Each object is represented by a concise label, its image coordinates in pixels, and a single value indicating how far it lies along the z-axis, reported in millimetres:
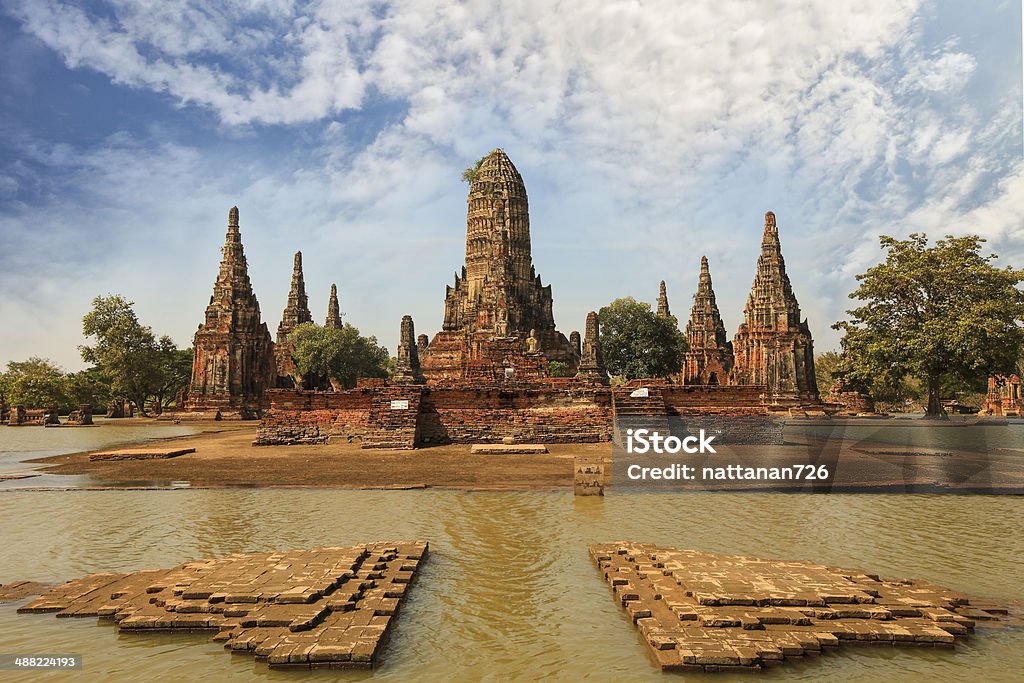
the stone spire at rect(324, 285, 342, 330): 66750
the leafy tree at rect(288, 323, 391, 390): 53562
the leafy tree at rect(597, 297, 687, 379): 50938
